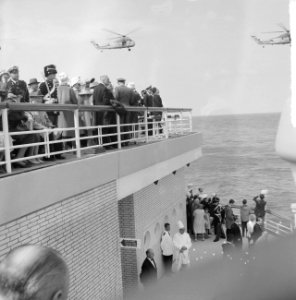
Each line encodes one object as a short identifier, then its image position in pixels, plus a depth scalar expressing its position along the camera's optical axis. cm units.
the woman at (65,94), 567
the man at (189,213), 1217
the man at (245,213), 996
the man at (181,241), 809
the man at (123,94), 734
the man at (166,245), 838
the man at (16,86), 485
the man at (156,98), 923
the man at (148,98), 894
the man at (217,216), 1169
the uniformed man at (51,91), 557
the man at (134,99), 753
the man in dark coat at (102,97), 638
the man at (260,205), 1087
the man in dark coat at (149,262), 663
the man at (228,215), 1002
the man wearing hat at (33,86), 558
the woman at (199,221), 1179
